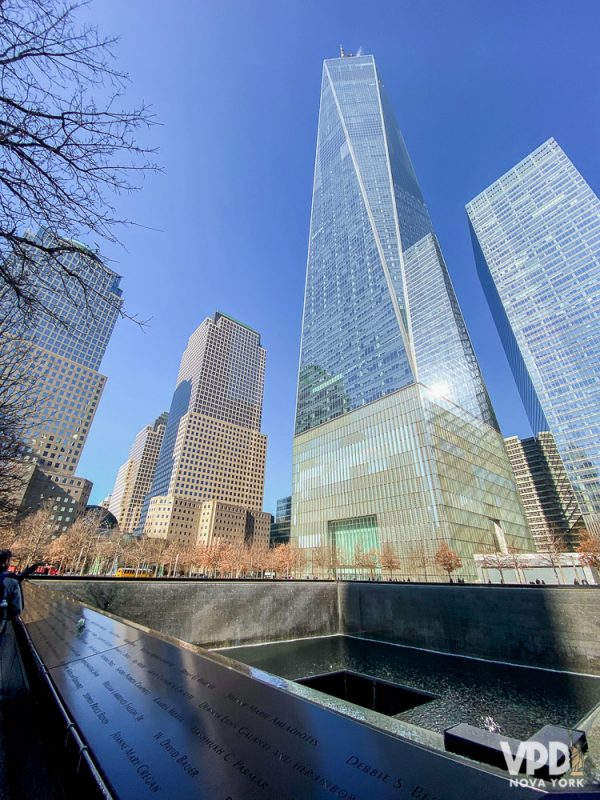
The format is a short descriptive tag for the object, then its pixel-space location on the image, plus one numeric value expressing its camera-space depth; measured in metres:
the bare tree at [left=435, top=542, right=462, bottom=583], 43.32
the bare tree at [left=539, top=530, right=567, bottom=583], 43.92
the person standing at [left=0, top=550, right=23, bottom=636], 6.47
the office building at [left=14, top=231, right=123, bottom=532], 93.94
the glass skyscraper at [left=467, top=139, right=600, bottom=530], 92.62
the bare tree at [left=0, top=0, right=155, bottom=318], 3.74
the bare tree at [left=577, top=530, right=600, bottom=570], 40.94
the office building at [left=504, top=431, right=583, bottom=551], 107.44
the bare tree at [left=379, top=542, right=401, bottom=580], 48.91
